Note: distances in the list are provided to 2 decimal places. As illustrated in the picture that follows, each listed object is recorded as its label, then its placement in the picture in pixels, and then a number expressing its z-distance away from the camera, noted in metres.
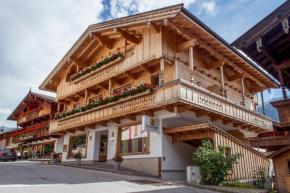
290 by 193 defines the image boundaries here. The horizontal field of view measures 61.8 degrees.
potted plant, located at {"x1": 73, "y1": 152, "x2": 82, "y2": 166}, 18.73
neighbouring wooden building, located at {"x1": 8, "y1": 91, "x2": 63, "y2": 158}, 31.69
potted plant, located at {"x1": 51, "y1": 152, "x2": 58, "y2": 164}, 22.29
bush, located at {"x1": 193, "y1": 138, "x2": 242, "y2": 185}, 10.16
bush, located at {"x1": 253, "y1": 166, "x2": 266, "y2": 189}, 10.10
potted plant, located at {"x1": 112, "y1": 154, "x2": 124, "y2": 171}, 14.35
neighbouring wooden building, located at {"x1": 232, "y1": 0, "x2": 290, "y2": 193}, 9.24
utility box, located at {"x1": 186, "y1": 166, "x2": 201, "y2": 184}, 10.55
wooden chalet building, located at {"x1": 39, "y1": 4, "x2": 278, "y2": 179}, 12.91
